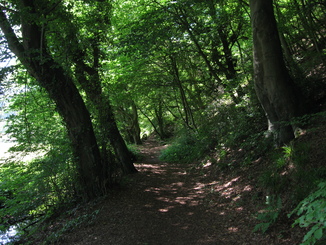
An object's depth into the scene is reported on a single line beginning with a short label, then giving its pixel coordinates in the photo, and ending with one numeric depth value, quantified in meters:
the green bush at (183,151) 12.38
